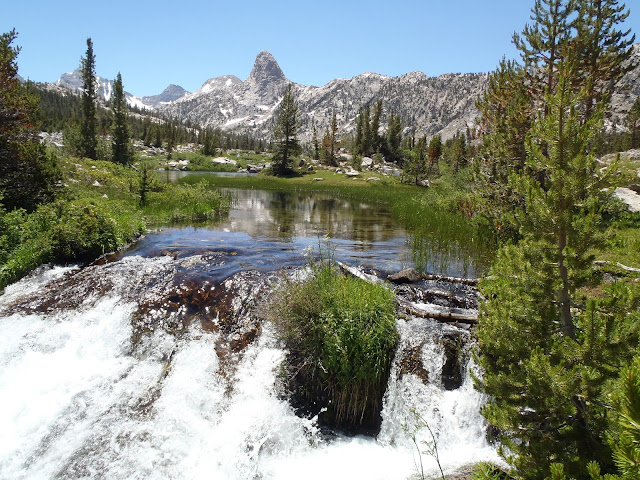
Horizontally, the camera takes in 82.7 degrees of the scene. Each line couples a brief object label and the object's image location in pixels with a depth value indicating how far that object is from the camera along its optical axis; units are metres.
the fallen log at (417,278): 10.09
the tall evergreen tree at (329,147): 72.25
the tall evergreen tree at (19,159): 13.84
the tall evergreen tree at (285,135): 63.03
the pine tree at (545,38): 17.95
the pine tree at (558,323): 2.90
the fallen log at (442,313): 7.30
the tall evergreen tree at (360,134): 79.56
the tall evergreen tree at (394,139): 81.50
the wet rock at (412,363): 6.15
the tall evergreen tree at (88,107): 38.97
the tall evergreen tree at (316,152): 86.12
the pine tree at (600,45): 17.81
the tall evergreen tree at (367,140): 79.81
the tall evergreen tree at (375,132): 79.89
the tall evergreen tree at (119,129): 41.60
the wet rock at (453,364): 6.00
